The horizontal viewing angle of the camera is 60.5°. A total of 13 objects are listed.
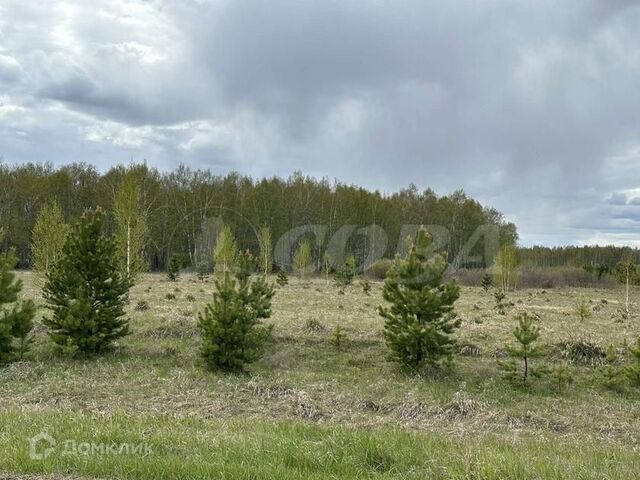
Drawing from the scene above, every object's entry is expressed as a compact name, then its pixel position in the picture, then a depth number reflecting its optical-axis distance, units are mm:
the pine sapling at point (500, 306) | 24111
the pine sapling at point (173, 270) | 38125
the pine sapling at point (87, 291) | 14977
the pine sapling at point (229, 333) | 13766
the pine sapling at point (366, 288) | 32281
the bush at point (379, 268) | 52312
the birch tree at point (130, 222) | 24994
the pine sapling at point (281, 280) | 34938
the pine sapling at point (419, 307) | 13945
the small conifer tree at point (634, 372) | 13453
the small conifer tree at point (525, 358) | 13062
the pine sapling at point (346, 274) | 36438
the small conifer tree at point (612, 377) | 13727
